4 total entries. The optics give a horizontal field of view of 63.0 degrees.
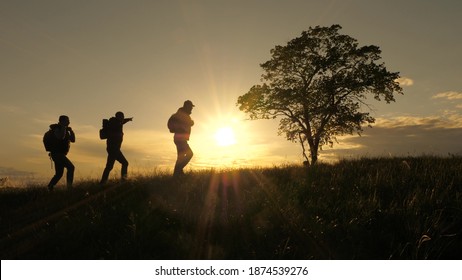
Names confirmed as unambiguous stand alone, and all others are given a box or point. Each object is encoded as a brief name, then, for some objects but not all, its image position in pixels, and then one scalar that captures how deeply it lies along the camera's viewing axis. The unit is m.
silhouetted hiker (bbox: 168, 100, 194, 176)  12.30
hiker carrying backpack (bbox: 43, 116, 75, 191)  11.98
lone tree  25.20
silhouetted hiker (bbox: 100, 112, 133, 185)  12.88
